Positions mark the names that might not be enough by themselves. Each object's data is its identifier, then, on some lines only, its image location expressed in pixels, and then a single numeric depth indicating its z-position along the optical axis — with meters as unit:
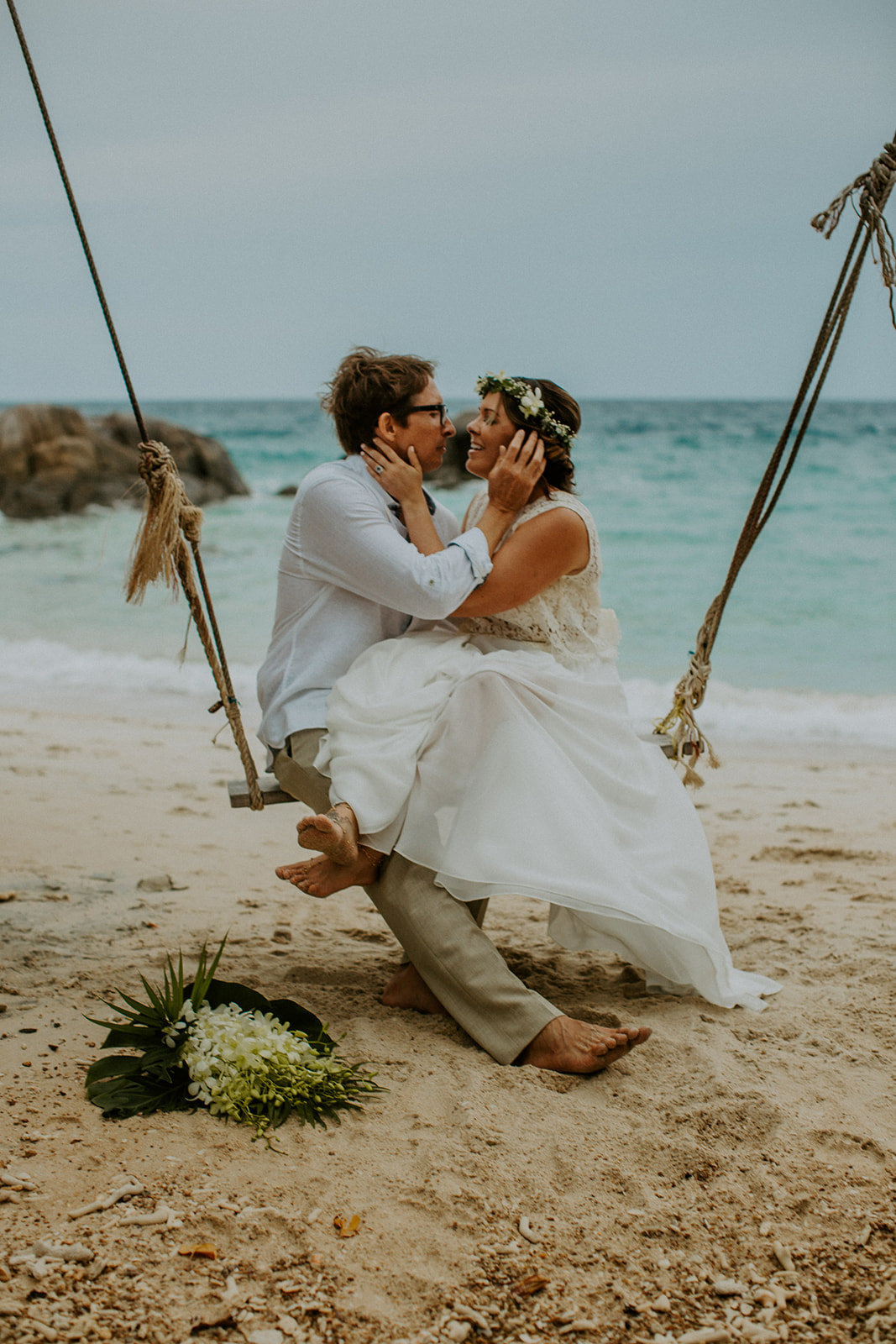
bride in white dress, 2.48
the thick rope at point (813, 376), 2.78
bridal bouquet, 2.18
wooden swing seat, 2.75
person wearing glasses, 2.45
